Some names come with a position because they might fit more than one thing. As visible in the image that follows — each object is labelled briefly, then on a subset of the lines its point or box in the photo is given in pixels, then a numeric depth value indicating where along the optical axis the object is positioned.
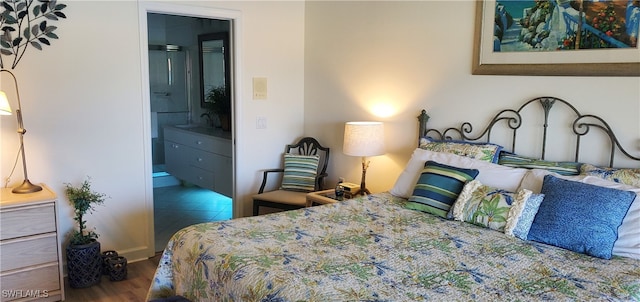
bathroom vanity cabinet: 5.35
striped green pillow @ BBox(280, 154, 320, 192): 4.43
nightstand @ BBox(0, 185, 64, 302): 2.96
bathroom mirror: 5.81
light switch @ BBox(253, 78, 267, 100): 4.43
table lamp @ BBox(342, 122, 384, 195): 3.79
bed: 1.94
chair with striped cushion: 4.17
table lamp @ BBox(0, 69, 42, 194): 3.13
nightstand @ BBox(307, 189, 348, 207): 3.83
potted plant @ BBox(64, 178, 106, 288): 3.36
